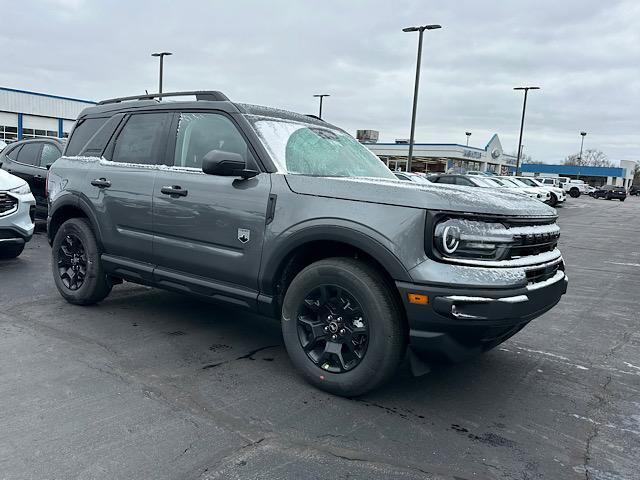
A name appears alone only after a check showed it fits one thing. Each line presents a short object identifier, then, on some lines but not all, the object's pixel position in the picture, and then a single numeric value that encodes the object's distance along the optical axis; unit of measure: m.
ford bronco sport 3.11
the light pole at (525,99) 37.75
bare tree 132.98
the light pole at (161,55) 31.25
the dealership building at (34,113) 43.59
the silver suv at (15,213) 6.95
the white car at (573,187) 52.97
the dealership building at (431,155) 59.28
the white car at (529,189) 26.41
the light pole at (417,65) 21.98
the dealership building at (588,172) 92.19
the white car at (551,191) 30.12
